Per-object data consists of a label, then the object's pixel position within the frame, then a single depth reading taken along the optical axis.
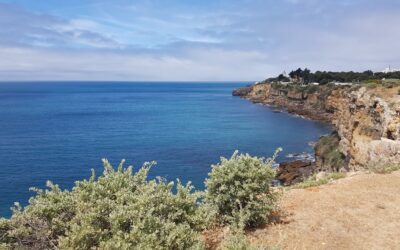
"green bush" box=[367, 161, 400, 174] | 14.54
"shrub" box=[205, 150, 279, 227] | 9.16
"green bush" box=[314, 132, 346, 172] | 40.50
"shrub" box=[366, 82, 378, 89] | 35.72
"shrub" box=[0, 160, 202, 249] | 6.88
